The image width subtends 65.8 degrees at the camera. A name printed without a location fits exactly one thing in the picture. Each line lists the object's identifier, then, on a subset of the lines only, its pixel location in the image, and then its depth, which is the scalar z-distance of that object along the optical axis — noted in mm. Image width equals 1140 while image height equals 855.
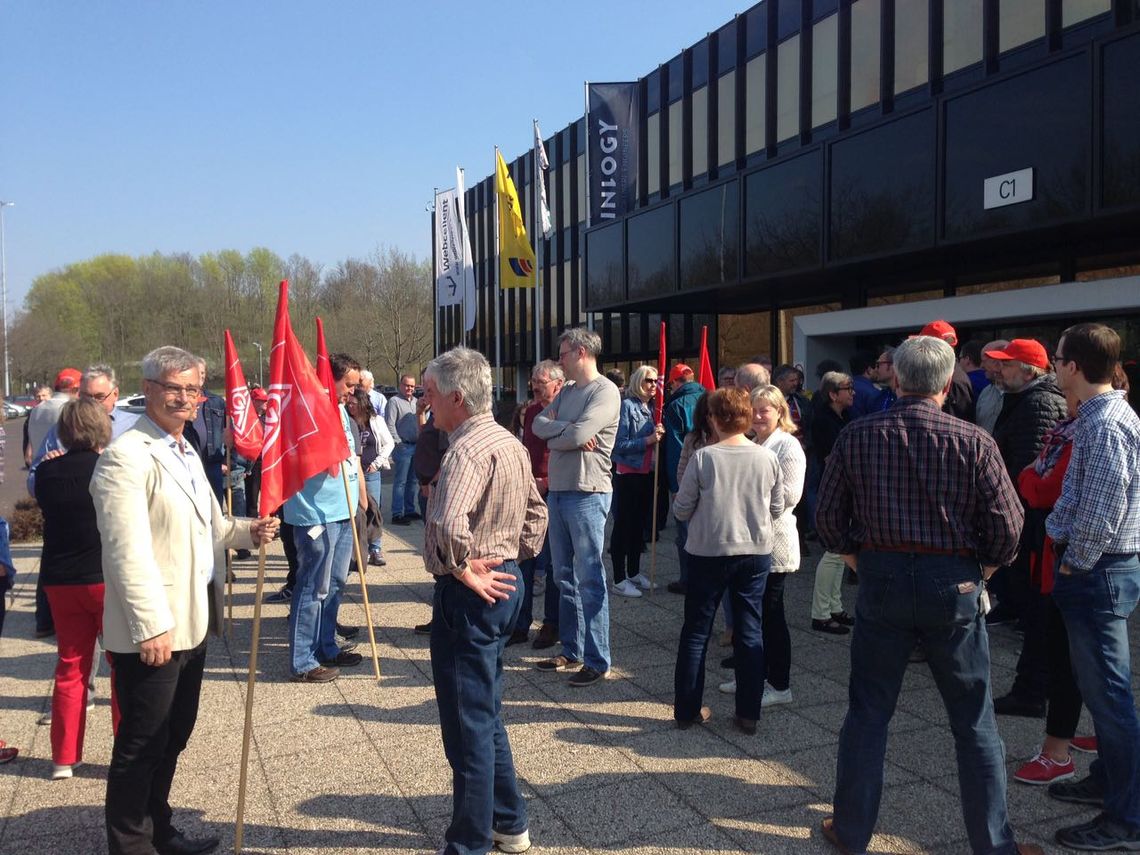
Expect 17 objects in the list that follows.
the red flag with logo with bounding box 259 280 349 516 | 4359
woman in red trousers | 4121
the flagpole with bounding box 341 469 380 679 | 5367
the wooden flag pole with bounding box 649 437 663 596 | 7746
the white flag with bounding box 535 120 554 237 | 21703
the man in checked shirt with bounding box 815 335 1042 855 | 3041
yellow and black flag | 20484
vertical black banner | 20016
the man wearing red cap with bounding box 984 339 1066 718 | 4672
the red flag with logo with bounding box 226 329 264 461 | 6559
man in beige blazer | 3062
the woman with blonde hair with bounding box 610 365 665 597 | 7609
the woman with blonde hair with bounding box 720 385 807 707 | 4816
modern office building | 8914
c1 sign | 9266
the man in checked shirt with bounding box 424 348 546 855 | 3084
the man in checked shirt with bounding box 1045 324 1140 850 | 3271
